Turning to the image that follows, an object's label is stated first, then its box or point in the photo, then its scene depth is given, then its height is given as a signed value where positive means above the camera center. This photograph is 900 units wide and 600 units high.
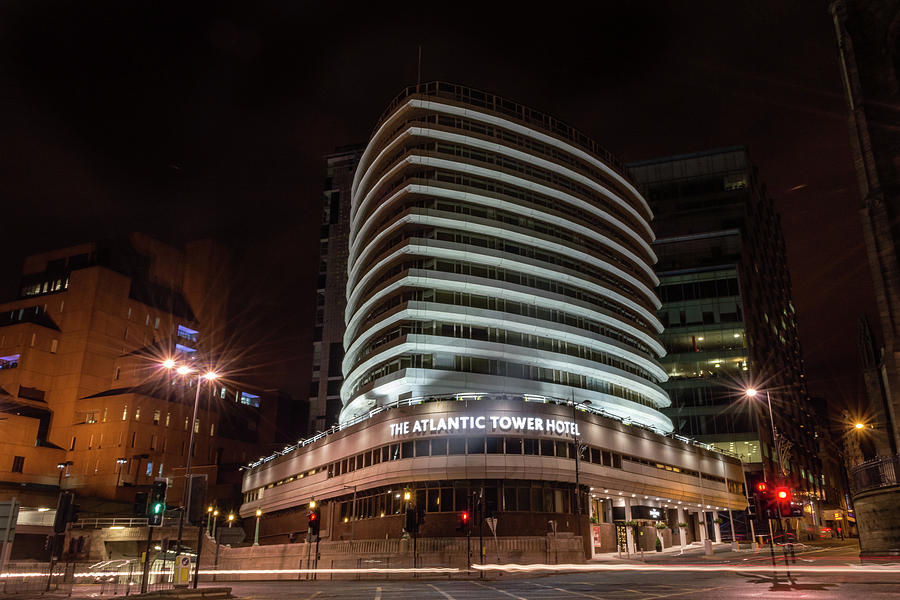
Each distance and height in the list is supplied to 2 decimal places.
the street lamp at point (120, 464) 90.50 +7.07
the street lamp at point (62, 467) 91.11 +6.76
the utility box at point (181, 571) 27.69 -2.06
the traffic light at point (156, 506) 22.98 +0.41
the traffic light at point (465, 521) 39.16 -0.10
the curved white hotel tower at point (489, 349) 54.03 +17.19
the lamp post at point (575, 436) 52.20 +6.59
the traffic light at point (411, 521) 38.28 -0.10
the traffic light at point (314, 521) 39.25 -0.11
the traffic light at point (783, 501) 25.06 +0.67
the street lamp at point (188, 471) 23.33 +1.90
